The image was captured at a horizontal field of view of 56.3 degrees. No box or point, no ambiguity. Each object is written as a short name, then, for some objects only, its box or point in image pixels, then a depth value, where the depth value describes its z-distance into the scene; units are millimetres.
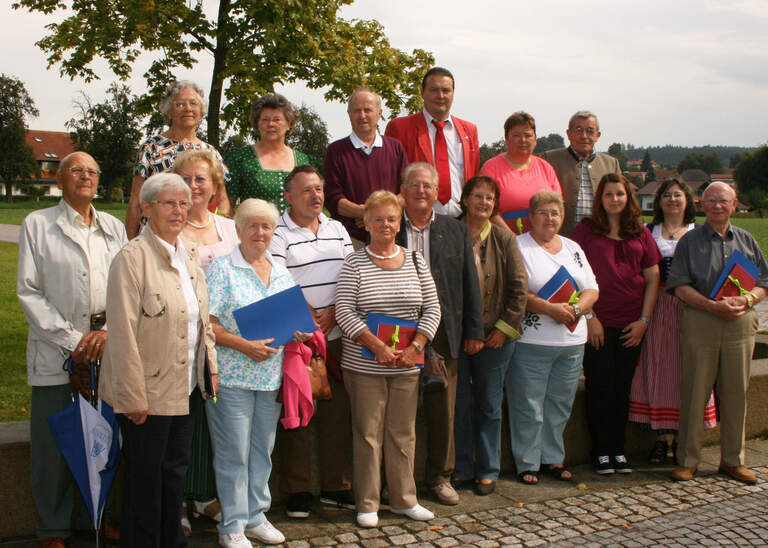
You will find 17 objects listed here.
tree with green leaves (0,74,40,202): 67188
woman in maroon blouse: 5699
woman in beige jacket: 3504
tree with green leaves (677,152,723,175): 127475
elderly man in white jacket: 3953
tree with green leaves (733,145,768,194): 94125
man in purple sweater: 5559
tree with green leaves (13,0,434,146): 11859
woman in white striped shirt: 4602
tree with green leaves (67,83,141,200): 46312
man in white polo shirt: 4703
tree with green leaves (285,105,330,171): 49597
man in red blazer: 6016
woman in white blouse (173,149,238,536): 4457
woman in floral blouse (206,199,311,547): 4164
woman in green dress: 5379
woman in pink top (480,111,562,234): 5961
